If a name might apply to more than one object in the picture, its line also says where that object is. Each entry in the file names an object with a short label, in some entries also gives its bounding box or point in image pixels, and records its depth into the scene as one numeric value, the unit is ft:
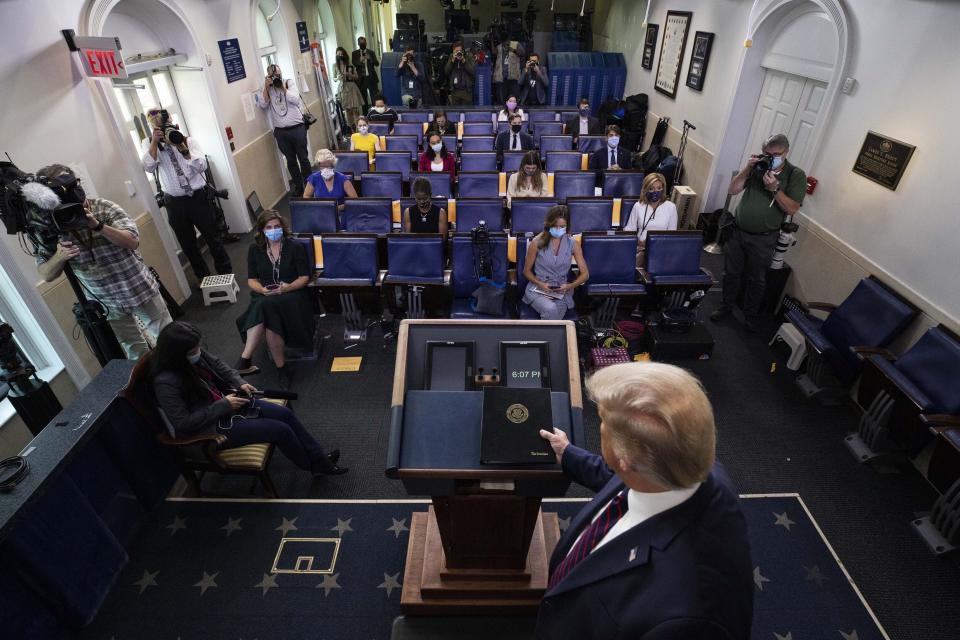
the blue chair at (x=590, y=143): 24.57
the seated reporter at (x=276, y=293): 13.74
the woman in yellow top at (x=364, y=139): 24.68
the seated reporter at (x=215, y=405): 8.88
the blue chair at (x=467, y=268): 14.81
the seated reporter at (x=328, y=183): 18.62
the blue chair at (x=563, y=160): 22.33
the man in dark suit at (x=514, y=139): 24.72
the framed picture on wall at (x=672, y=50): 26.91
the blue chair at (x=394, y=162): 22.45
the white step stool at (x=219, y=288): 17.57
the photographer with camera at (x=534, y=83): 34.88
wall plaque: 12.65
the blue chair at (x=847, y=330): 12.26
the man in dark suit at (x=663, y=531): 3.57
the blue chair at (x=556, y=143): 24.39
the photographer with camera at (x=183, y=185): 16.72
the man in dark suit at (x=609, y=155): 22.93
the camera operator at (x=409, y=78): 35.74
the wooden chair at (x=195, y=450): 9.12
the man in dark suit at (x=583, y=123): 27.59
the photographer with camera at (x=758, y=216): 14.69
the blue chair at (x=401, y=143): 24.36
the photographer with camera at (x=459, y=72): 36.52
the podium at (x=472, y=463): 5.17
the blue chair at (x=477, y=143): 24.64
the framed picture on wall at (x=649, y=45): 31.12
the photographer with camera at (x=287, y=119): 25.16
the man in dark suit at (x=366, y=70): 39.01
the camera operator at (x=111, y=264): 9.62
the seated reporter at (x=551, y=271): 14.11
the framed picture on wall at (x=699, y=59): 24.02
